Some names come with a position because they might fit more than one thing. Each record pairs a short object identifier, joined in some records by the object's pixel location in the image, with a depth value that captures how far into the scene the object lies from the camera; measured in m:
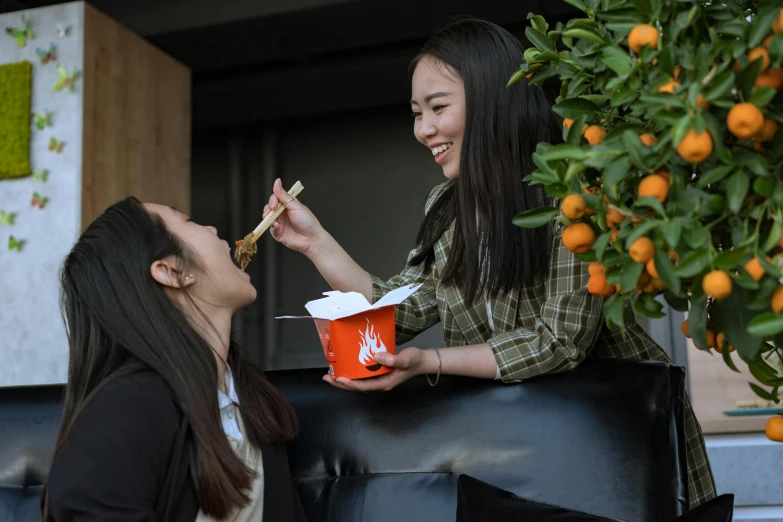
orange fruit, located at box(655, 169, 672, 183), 0.87
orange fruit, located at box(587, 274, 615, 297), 1.03
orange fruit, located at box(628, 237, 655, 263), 0.85
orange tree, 0.82
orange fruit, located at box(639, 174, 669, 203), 0.85
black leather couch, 1.38
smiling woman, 1.54
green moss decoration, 3.63
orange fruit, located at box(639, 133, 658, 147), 0.90
